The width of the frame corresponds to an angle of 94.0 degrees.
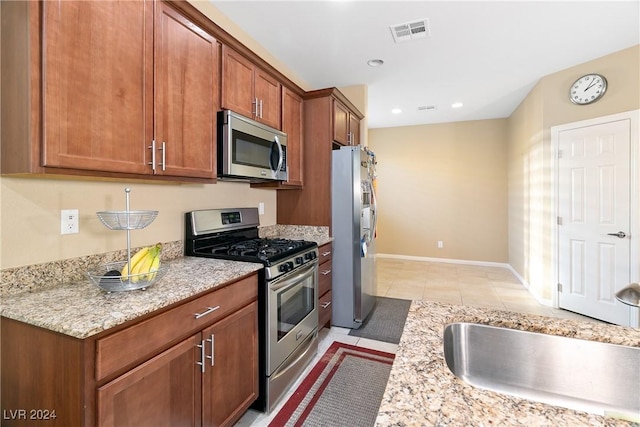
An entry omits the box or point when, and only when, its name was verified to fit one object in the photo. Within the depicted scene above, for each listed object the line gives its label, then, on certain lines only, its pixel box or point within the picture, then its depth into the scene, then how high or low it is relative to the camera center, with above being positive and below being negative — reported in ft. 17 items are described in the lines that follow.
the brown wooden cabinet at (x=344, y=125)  10.18 +3.23
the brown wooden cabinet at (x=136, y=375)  3.24 -2.07
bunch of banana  4.29 -0.79
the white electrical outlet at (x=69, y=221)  4.64 -0.14
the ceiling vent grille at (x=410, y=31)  8.20 +5.15
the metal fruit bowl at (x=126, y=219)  4.45 -0.10
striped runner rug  5.79 -3.99
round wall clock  10.27 +4.33
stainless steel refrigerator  9.61 -0.77
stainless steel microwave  6.48 +1.50
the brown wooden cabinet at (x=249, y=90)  6.64 +3.02
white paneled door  9.75 -0.28
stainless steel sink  2.70 -1.53
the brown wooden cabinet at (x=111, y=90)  3.69 +1.83
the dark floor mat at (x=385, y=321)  9.34 -3.80
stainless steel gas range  5.91 -1.65
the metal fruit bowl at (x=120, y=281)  4.10 -0.97
